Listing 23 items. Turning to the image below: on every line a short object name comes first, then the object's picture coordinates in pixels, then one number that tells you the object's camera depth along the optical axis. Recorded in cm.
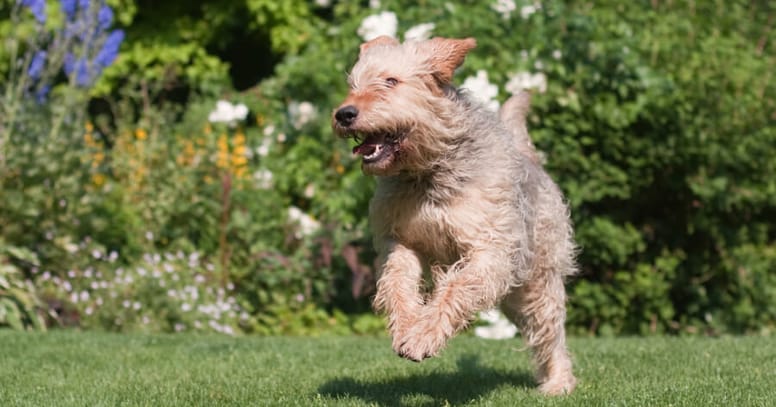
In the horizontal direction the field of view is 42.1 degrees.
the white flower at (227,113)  930
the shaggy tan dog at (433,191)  388
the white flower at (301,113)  873
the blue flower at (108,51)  865
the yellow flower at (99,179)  895
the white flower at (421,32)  783
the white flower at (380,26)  810
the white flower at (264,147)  901
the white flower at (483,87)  762
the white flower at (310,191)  859
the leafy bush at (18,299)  719
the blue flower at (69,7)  851
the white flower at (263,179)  887
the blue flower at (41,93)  820
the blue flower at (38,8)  812
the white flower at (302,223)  841
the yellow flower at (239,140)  941
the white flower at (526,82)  793
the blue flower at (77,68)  835
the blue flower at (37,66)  828
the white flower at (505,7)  815
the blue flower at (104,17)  856
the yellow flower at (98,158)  886
